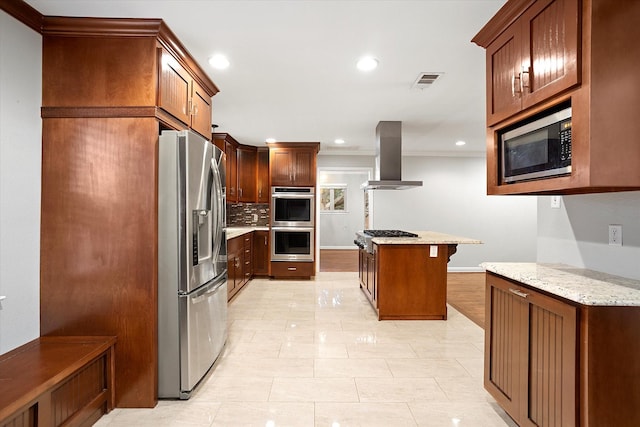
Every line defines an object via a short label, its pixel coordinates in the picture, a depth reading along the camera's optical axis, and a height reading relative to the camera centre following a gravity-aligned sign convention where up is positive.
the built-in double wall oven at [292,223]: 5.88 -0.16
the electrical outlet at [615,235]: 1.72 -0.10
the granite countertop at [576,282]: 1.31 -0.32
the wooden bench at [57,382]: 1.48 -0.81
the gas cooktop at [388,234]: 4.13 -0.25
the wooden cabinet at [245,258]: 4.43 -0.71
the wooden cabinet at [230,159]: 5.32 +0.94
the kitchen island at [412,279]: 3.74 -0.73
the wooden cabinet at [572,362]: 1.31 -0.63
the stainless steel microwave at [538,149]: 1.53 +0.35
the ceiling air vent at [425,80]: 2.93 +1.23
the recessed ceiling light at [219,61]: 2.60 +1.23
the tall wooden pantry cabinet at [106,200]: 2.08 +0.08
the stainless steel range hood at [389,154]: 4.42 +0.81
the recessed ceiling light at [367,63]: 2.63 +1.23
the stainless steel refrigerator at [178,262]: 2.13 -0.31
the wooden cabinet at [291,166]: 5.91 +0.86
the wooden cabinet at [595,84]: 1.37 +0.56
